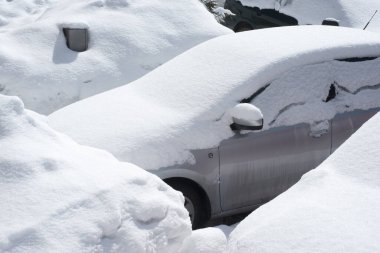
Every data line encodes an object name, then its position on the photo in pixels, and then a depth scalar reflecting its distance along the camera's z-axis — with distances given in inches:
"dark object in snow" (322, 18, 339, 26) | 277.1
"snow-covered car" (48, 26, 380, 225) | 159.3
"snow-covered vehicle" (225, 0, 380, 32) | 313.9
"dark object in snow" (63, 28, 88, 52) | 251.3
